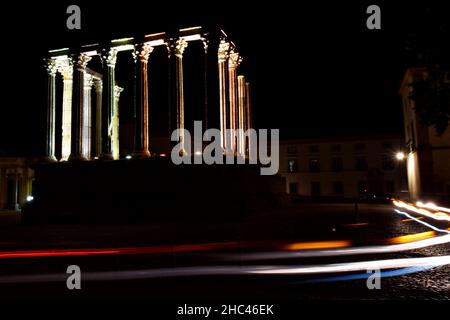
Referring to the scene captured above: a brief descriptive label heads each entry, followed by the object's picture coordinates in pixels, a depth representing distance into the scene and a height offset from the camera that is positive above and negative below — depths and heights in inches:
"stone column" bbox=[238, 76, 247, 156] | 1073.5 +226.4
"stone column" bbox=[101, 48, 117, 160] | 955.3 +248.2
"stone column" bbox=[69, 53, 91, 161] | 975.0 +226.3
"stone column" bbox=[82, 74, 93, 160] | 1063.6 +214.4
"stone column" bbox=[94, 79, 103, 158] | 1147.9 +231.7
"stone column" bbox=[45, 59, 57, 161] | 1050.7 +267.5
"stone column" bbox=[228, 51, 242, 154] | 969.0 +267.5
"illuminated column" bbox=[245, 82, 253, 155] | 1264.8 +266.1
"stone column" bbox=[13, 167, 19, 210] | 2017.7 -6.4
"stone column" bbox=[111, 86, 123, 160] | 1095.3 +154.1
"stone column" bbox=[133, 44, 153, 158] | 899.4 +212.7
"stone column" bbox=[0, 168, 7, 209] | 2030.0 +17.8
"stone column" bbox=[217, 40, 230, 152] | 887.1 +245.9
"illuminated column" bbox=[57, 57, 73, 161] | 1050.1 +243.4
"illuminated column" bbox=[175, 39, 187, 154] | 864.9 +252.2
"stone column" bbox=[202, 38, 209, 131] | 863.1 +228.6
